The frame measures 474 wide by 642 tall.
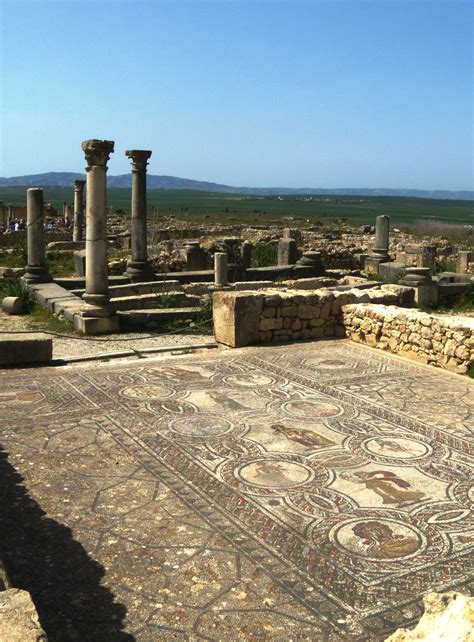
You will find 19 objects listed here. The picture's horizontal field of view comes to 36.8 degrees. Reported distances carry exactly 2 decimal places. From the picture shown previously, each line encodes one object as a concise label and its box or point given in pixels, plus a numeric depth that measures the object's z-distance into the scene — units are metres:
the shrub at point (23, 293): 13.76
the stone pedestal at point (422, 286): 15.38
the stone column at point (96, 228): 11.70
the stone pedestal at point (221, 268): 17.19
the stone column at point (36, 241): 15.53
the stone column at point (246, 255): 21.09
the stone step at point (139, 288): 15.07
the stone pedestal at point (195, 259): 19.77
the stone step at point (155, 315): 12.25
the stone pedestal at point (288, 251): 20.17
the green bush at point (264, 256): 21.97
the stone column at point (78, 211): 25.95
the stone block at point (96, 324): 11.61
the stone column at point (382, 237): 21.55
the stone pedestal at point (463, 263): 20.48
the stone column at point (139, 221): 16.27
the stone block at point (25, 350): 8.90
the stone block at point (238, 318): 10.23
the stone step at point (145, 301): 13.58
